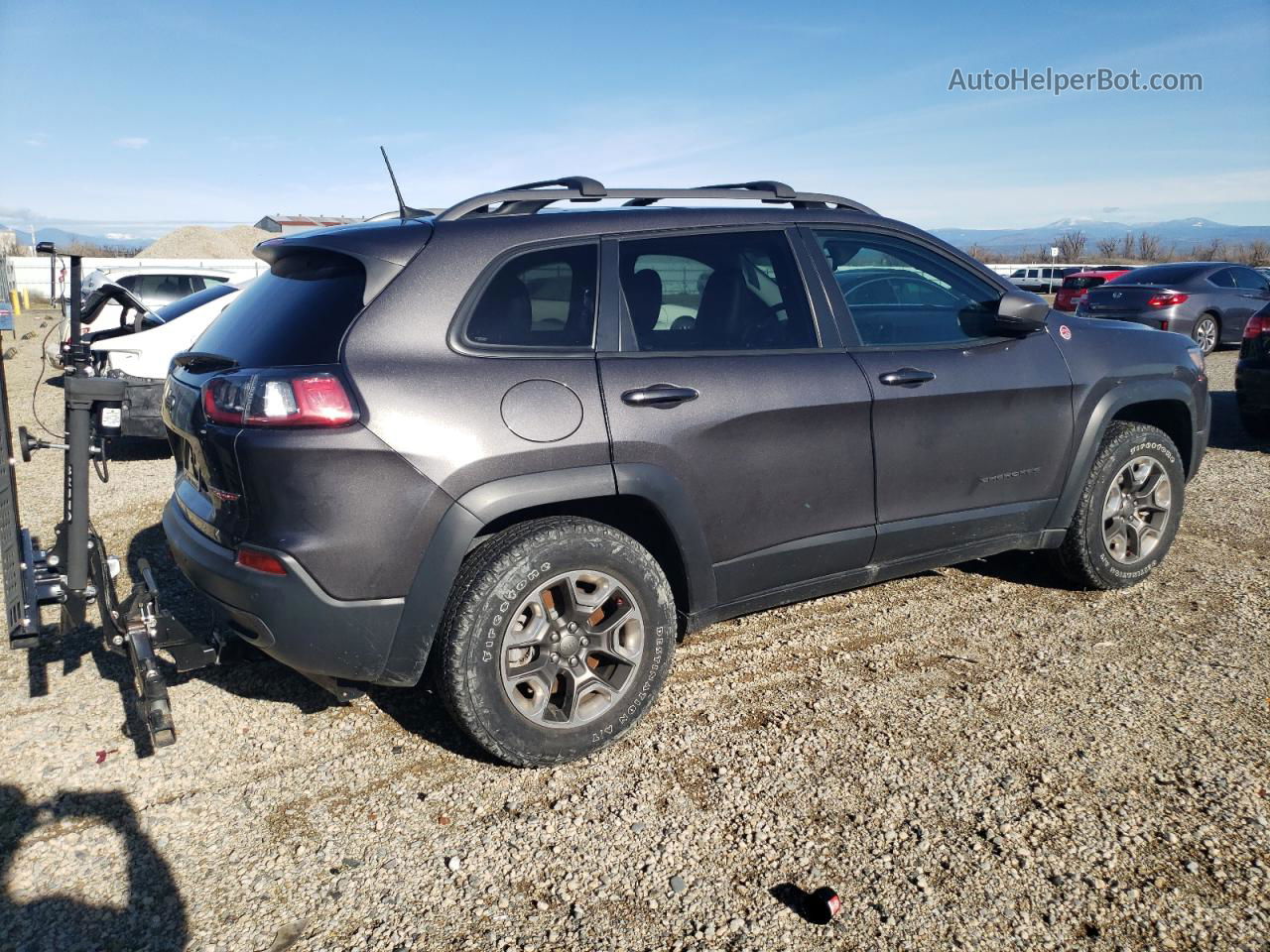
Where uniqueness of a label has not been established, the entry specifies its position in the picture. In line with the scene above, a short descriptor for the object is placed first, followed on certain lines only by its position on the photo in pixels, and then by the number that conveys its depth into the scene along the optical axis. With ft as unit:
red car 59.98
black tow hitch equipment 10.08
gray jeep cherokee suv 9.21
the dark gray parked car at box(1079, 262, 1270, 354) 47.75
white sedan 26.30
